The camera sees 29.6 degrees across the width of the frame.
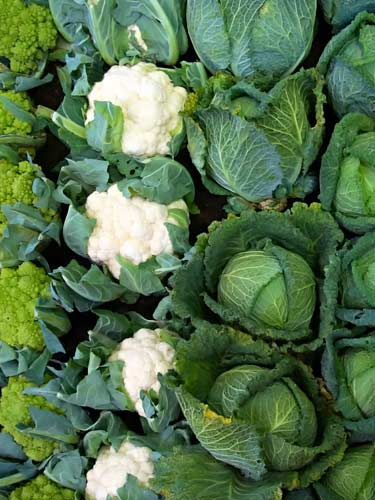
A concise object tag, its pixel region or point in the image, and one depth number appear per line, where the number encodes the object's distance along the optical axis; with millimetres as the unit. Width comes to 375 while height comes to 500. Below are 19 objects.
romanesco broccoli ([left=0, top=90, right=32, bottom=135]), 1773
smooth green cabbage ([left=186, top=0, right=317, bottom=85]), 1647
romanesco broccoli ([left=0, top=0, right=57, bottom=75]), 1813
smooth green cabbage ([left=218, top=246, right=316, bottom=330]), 1513
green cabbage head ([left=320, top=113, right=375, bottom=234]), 1610
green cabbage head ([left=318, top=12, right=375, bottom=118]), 1658
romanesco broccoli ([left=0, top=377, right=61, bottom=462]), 1663
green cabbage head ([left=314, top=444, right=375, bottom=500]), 1499
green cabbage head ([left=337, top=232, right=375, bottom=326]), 1584
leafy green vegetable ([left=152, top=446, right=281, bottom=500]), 1400
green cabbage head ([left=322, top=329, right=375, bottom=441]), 1540
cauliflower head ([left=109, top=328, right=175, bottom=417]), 1617
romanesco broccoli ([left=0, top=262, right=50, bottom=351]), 1658
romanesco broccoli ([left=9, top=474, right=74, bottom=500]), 1632
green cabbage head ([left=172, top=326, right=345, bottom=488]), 1376
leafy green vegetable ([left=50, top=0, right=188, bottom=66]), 1746
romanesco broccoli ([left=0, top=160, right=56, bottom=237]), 1709
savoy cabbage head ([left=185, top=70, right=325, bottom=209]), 1606
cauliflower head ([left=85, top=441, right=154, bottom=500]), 1570
